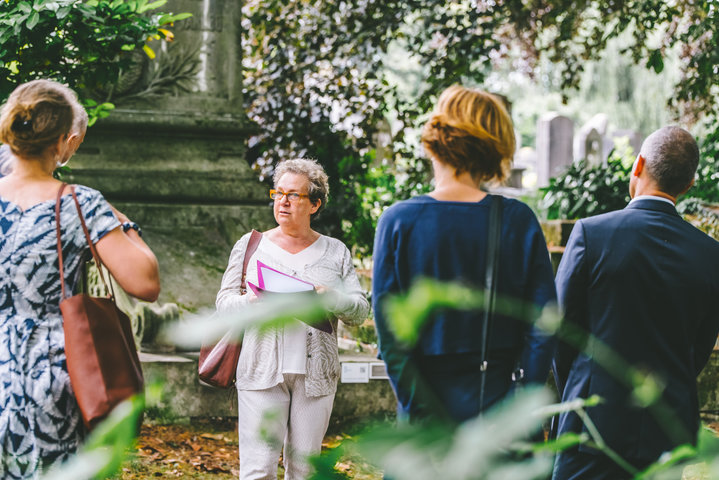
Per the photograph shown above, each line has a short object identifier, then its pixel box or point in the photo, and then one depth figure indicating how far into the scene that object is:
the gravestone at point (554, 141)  25.12
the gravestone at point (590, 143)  23.55
